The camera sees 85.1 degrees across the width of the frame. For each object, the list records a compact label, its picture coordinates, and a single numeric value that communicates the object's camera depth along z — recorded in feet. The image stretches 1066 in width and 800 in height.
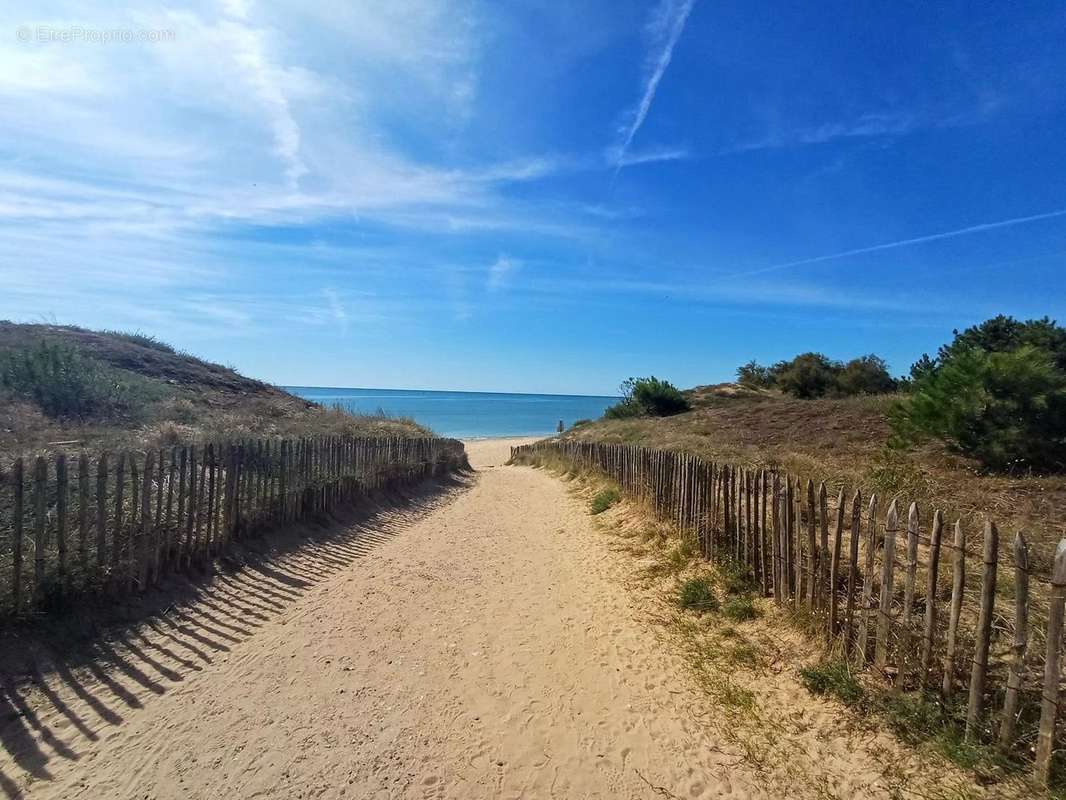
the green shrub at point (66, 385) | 40.96
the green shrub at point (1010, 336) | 69.72
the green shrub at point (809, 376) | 105.60
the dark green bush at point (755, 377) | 131.19
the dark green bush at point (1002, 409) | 32.12
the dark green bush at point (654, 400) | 111.45
